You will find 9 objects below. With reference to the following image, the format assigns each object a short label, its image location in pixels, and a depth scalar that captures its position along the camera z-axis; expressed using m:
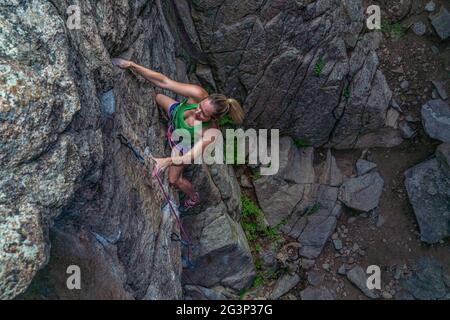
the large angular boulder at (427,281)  11.59
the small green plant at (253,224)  11.98
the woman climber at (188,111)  6.33
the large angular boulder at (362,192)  12.35
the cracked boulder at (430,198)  11.95
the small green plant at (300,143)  12.15
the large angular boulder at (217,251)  9.45
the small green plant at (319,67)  10.32
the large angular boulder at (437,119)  12.09
